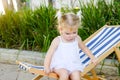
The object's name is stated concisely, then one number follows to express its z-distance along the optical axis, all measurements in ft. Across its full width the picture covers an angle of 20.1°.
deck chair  11.10
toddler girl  10.97
